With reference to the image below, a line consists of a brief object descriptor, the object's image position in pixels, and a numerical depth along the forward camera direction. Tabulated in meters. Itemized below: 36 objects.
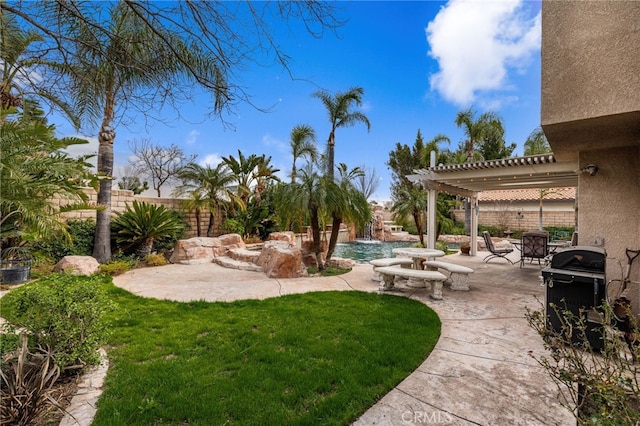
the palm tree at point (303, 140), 18.53
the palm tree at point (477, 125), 17.15
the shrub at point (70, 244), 8.50
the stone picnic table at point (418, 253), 7.55
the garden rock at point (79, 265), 7.77
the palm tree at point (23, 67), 2.47
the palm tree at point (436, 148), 20.98
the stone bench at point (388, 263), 7.12
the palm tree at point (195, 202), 13.02
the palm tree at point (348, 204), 8.48
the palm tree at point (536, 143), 17.89
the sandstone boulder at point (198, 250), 10.63
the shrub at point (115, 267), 8.27
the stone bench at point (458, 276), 6.53
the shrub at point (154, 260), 9.91
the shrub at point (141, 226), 10.17
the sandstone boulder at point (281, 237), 13.93
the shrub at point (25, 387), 2.14
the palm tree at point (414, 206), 14.79
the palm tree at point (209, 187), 13.41
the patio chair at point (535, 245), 9.17
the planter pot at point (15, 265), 6.75
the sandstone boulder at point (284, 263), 8.09
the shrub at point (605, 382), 1.47
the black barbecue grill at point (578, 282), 3.69
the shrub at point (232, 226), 14.01
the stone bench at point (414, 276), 5.88
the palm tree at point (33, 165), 3.31
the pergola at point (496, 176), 7.55
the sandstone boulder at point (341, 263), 10.17
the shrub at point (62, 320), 2.88
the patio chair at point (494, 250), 10.38
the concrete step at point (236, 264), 9.38
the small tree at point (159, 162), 22.83
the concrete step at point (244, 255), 10.09
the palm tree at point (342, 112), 16.31
